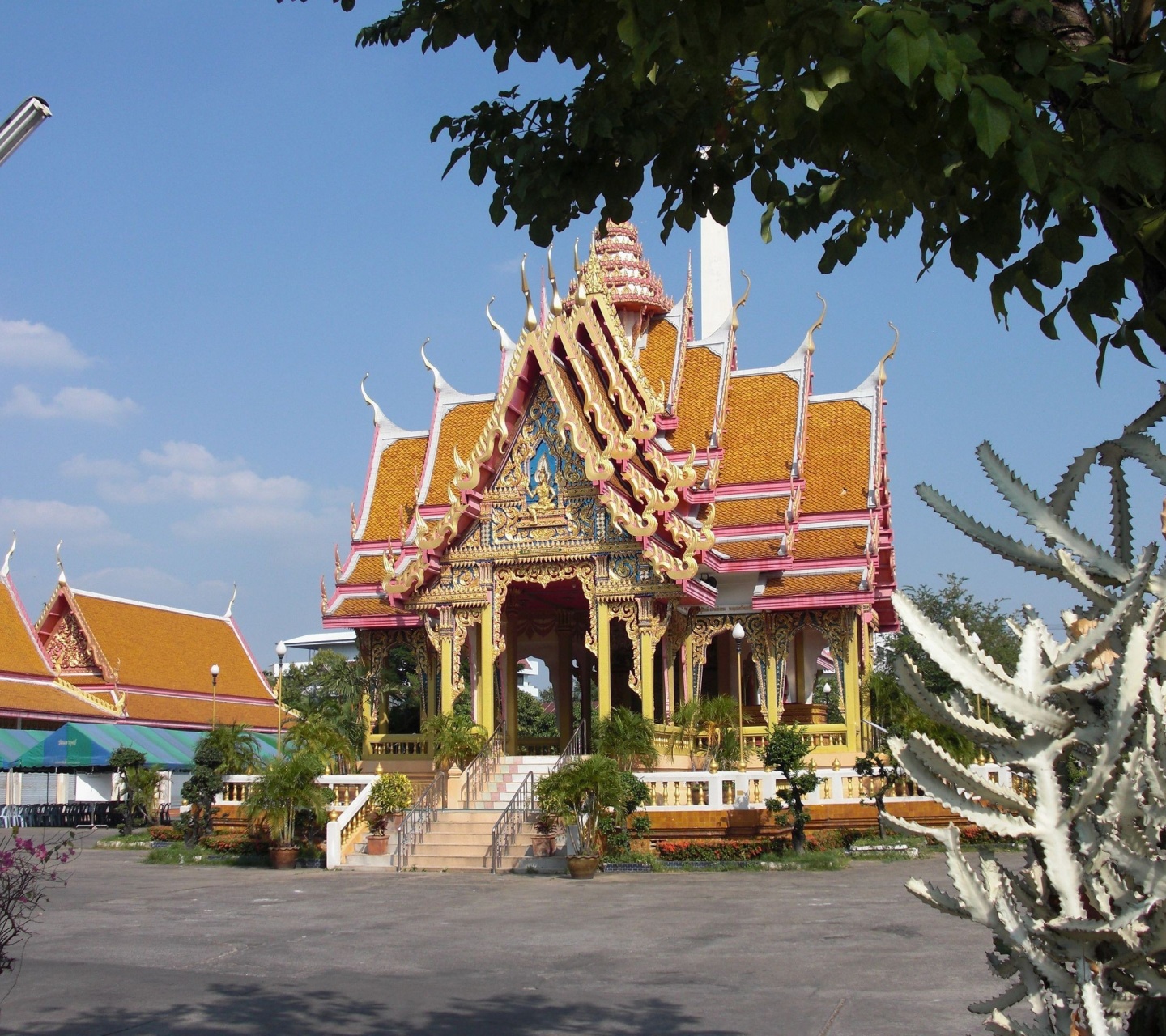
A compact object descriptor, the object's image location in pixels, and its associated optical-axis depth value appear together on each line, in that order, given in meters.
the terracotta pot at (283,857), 19.34
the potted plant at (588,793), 17.28
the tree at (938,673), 17.58
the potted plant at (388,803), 19.72
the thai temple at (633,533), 20.72
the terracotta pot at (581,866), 16.48
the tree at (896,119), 4.00
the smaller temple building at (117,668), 37.12
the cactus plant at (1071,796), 3.46
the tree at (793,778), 17.88
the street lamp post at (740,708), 19.88
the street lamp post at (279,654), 21.14
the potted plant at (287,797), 19.39
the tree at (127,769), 28.20
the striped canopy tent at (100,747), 32.19
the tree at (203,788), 21.72
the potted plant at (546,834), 17.69
